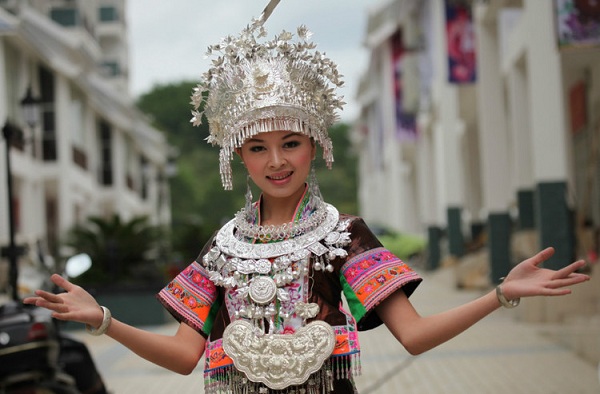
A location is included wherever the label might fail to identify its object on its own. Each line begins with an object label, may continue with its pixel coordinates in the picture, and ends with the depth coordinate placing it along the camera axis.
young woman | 3.48
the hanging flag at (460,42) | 23.86
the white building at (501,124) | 14.61
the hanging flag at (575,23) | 13.14
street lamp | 10.30
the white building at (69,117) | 26.19
